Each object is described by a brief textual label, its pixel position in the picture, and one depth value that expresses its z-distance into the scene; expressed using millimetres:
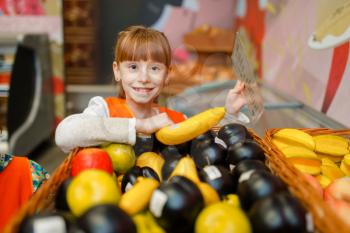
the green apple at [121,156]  1127
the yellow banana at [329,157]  1279
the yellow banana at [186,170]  958
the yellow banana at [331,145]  1264
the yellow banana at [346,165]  1226
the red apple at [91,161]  1010
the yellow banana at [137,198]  843
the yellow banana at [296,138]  1239
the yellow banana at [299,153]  1169
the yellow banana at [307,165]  1153
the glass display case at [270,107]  1974
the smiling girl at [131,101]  1161
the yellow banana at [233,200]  902
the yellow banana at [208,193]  875
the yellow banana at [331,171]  1173
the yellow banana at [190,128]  1157
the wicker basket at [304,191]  729
